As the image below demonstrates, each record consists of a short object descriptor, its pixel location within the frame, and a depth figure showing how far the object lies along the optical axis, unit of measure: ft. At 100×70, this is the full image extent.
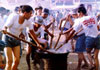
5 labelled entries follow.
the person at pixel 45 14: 20.71
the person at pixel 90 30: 15.48
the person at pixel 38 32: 16.55
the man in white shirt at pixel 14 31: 12.72
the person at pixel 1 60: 16.96
